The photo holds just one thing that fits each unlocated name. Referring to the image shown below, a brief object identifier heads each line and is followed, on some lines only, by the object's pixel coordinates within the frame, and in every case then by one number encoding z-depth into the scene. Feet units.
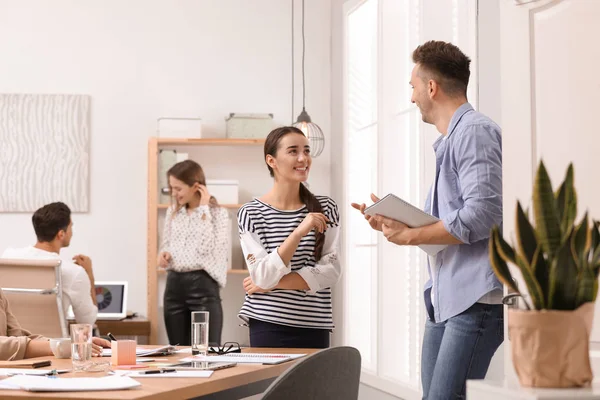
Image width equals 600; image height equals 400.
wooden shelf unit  18.42
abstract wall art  19.13
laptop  17.89
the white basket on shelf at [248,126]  18.74
